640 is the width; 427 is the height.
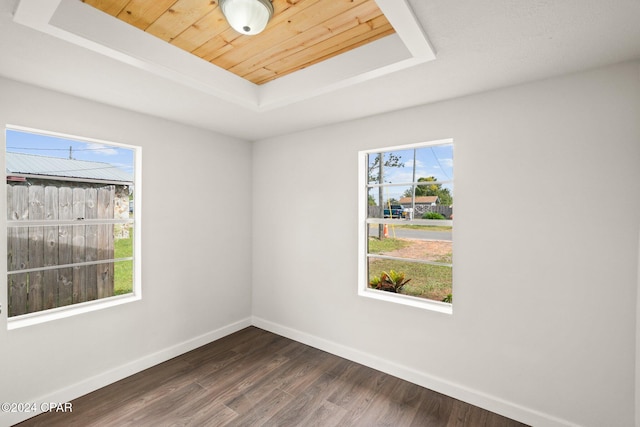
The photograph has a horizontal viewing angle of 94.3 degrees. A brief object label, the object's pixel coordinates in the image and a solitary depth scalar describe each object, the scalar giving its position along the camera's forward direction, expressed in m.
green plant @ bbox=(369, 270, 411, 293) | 2.90
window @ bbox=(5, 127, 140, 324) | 2.22
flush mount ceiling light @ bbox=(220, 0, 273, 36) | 1.50
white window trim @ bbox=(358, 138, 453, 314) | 2.79
